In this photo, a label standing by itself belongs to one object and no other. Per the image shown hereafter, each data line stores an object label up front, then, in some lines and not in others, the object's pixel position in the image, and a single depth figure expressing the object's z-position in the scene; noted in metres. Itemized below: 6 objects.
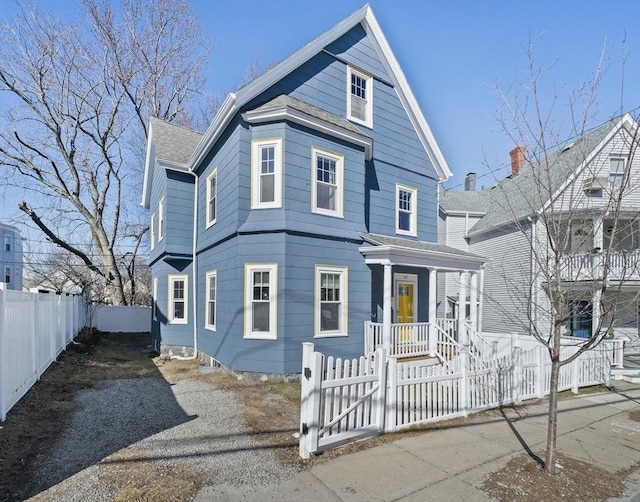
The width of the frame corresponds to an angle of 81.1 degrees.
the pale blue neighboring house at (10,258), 35.25
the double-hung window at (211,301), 11.07
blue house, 9.09
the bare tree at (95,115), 19.48
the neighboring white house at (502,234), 15.25
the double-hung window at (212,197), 11.23
